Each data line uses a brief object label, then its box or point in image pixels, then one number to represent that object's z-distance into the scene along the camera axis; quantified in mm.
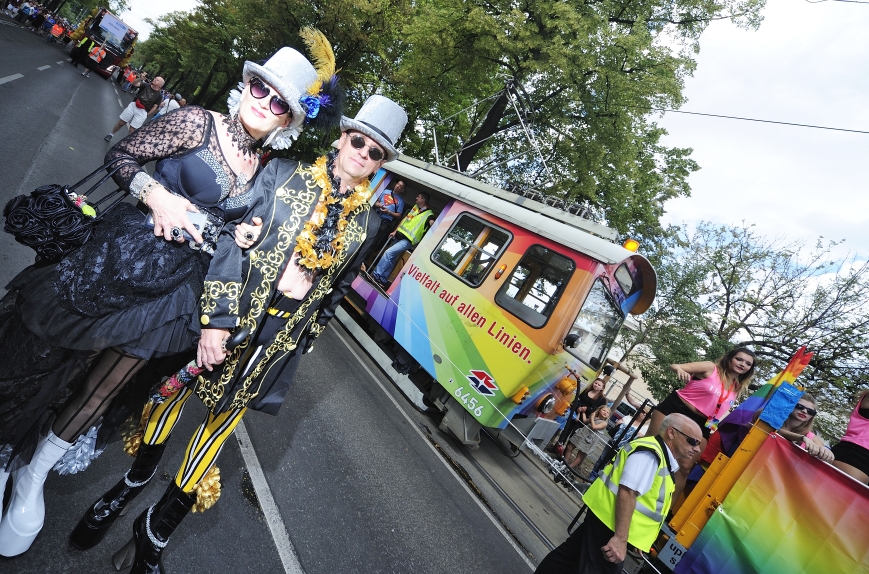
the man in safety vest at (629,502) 3027
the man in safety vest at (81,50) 28328
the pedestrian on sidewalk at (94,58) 28984
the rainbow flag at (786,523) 3182
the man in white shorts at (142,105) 11328
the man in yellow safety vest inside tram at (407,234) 7258
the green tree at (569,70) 11602
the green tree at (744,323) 12773
